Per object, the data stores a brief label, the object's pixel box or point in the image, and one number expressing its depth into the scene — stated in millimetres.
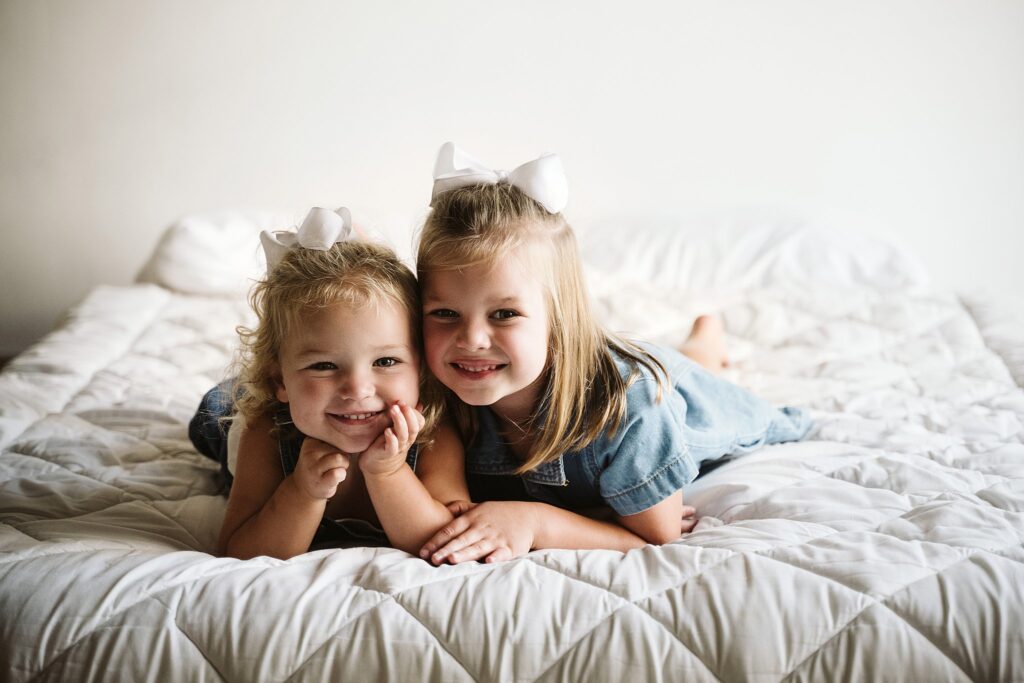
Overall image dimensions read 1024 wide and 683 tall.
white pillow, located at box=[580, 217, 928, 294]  2111
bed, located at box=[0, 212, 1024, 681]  758
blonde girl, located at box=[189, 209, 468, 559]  954
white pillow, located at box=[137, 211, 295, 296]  2145
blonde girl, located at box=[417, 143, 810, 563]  965
